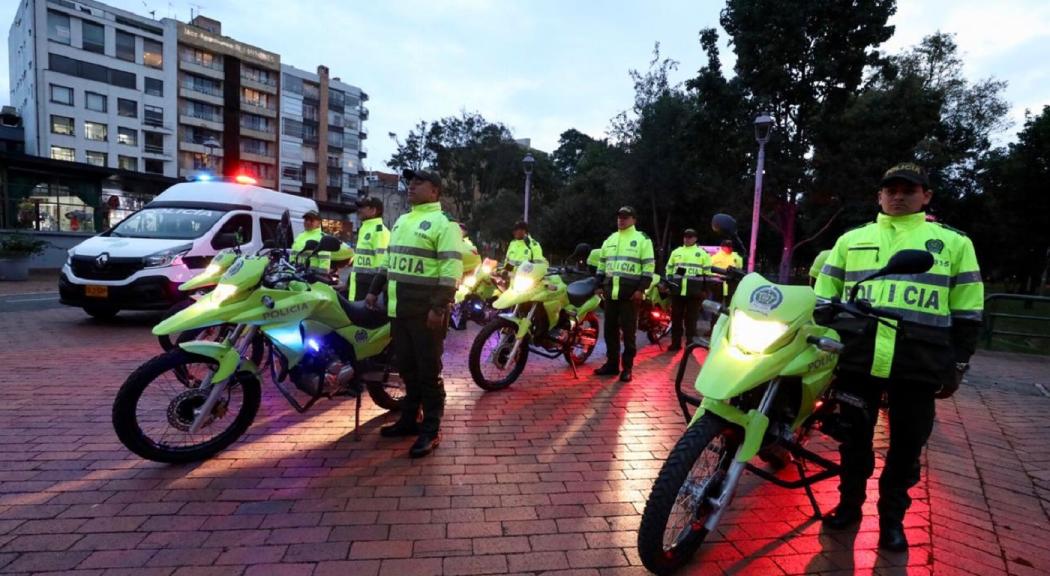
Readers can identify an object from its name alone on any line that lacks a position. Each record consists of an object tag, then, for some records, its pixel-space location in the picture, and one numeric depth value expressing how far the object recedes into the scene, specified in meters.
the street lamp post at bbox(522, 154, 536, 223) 19.33
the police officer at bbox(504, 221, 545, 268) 9.24
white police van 7.62
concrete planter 14.14
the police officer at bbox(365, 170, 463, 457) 3.71
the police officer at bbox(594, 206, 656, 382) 6.01
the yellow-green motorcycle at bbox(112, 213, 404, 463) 3.29
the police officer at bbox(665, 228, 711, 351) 7.83
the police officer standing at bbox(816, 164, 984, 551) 2.59
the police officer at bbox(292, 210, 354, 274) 7.08
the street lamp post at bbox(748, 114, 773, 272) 10.23
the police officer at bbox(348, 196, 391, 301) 6.67
